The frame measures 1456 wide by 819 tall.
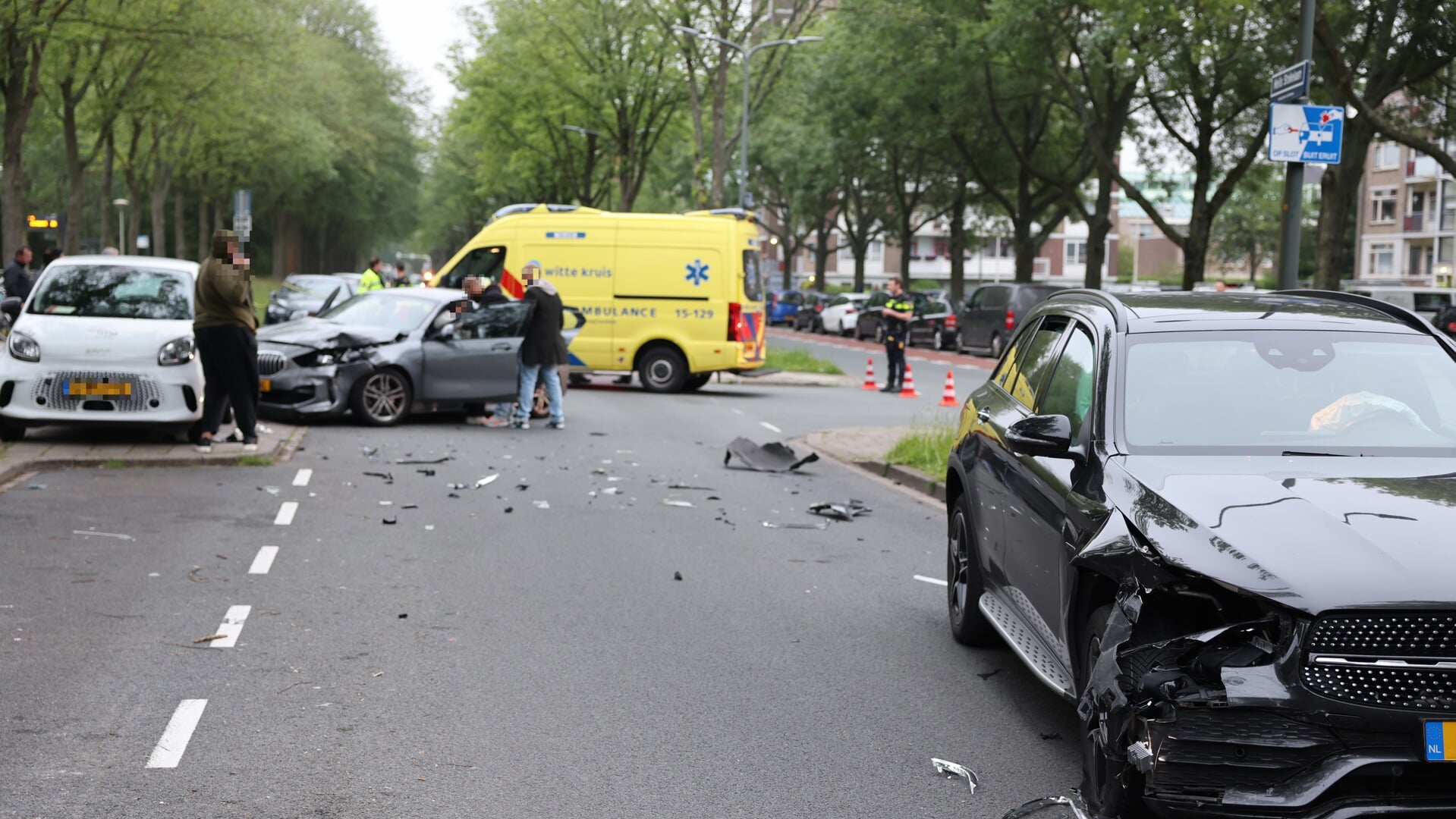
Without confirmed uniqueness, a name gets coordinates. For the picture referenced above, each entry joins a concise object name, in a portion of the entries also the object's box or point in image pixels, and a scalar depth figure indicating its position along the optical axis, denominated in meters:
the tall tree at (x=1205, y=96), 29.91
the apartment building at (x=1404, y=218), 73.38
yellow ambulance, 23.48
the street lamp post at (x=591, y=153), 54.00
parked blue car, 62.12
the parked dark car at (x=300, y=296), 35.28
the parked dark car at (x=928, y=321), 42.41
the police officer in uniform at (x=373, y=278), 28.50
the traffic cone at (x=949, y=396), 20.73
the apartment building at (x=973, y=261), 115.44
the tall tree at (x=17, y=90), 22.88
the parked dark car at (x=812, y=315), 57.03
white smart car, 13.05
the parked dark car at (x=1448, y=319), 32.97
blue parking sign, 13.14
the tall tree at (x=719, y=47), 34.59
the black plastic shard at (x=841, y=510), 11.28
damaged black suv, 3.80
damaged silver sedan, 16.44
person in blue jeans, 17.23
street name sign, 13.25
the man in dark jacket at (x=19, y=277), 21.36
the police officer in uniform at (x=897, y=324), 24.75
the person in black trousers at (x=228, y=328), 12.73
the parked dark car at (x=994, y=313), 37.47
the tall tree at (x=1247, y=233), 99.75
